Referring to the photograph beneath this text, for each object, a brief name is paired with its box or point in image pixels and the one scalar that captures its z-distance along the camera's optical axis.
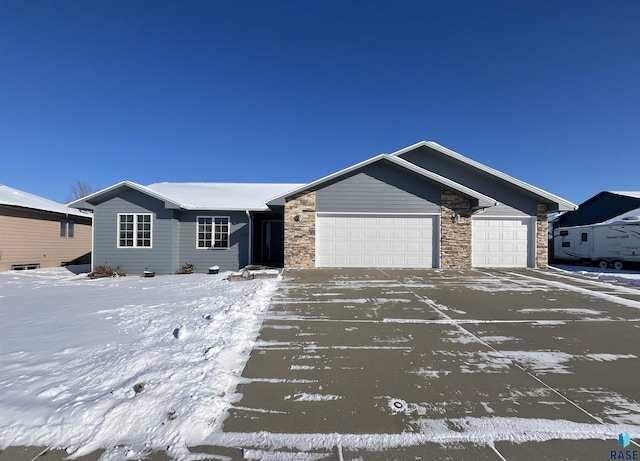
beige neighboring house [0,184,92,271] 13.15
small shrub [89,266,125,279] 11.49
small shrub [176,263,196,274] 12.30
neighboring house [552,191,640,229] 20.94
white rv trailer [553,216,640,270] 14.86
